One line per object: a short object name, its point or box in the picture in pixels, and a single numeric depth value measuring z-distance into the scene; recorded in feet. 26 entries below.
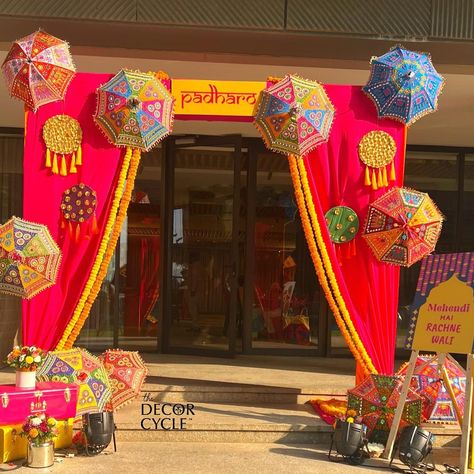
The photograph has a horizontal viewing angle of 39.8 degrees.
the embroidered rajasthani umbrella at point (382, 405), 17.66
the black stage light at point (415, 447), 15.85
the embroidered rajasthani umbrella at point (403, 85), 17.84
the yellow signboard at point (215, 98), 18.02
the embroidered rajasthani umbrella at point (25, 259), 16.81
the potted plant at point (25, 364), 16.31
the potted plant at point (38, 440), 15.29
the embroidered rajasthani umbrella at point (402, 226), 17.71
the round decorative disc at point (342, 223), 18.43
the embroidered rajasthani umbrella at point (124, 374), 18.56
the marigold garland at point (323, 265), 18.24
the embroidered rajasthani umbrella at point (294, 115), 17.67
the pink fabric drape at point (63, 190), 17.80
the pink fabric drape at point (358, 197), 18.45
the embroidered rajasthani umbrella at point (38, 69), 17.13
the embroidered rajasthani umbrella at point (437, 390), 18.33
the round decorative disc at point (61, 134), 17.79
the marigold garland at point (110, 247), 17.84
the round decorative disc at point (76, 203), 17.89
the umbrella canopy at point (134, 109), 17.54
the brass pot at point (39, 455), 15.33
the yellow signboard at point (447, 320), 15.88
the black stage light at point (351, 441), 16.39
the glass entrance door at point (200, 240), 26.99
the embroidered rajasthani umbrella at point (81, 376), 17.33
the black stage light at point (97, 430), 16.08
